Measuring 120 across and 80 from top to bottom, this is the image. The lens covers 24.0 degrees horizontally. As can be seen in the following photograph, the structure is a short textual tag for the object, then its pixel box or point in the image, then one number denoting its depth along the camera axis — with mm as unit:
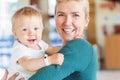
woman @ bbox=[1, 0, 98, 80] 1114
